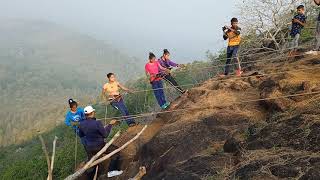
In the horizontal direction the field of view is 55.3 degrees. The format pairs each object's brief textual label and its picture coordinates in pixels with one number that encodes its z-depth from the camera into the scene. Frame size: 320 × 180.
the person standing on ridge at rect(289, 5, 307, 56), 8.92
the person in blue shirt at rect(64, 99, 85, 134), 8.22
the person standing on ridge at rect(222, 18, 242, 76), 8.94
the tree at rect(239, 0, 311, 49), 11.56
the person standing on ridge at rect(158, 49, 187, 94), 9.32
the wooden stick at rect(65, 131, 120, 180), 2.77
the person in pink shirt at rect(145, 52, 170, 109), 9.05
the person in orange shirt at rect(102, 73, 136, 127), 8.85
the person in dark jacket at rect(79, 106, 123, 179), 6.88
